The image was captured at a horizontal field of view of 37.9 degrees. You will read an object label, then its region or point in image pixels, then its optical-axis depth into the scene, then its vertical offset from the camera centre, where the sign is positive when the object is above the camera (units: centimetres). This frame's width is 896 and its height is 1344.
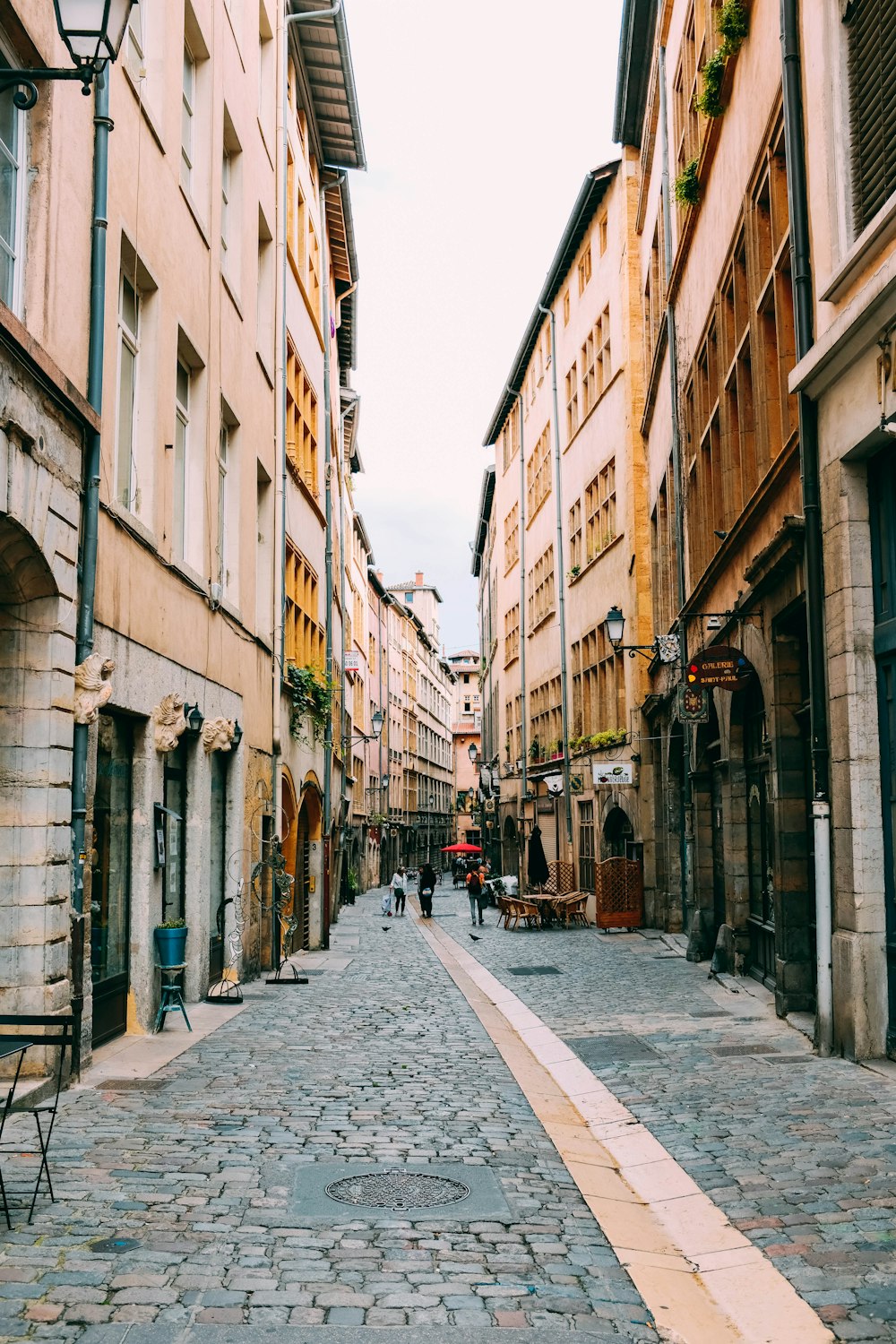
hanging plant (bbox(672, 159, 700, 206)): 1770 +864
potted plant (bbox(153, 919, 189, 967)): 1145 -105
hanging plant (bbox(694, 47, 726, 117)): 1500 +850
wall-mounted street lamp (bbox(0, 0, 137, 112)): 623 +380
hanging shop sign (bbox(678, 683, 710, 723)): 1533 +135
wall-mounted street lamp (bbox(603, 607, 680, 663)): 2016 +319
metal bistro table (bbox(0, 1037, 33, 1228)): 526 -89
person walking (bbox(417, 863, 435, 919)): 3828 -196
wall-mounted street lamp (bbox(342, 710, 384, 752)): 3718 +297
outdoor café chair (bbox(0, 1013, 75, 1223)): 550 -91
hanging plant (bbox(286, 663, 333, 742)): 2142 +211
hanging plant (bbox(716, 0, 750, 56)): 1378 +841
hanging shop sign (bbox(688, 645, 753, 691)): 1316 +152
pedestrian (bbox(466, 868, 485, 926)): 3095 -168
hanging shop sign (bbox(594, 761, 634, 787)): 2403 +87
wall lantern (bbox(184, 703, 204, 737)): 1316 +108
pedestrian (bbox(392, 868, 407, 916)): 3822 -198
